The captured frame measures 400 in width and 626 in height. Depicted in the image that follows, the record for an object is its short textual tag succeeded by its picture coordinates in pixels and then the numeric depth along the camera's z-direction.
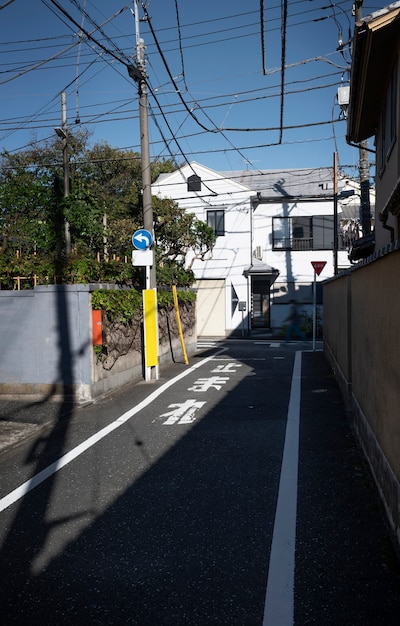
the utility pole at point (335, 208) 23.14
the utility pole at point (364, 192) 15.42
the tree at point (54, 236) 9.45
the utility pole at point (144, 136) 11.21
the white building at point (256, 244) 27.08
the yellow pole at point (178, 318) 13.67
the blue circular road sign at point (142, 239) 10.90
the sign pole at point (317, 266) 18.03
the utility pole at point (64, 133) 16.45
